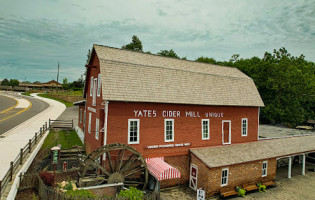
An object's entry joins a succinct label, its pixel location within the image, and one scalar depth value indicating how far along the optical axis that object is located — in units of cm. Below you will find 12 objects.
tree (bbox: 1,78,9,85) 13144
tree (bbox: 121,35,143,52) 4788
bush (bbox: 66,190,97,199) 950
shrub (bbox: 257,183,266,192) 1522
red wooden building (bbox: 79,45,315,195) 1311
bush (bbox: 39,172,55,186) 1299
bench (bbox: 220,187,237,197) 1344
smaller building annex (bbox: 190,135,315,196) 1365
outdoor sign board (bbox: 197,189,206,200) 1093
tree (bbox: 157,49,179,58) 5069
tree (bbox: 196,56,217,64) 5490
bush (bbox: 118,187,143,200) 999
